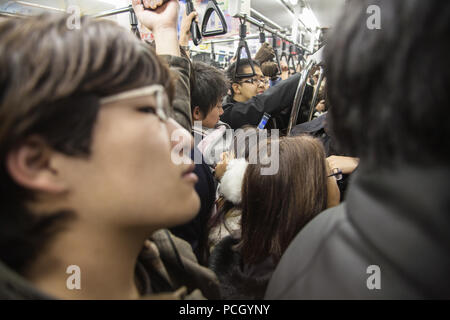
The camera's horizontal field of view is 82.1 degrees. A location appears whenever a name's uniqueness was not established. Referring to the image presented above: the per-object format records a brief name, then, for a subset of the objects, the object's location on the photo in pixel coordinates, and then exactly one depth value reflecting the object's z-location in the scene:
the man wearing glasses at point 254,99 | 1.98
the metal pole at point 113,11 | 1.50
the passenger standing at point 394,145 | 0.29
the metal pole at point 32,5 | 1.45
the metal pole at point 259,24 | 1.74
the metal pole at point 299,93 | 1.63
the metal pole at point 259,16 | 2.04
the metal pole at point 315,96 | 1.86
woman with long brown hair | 1.00
